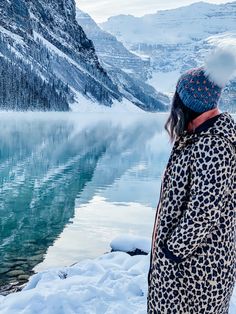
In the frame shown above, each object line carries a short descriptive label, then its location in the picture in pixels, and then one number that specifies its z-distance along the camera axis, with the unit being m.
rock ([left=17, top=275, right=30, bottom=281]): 7.40
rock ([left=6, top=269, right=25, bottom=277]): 7.73
